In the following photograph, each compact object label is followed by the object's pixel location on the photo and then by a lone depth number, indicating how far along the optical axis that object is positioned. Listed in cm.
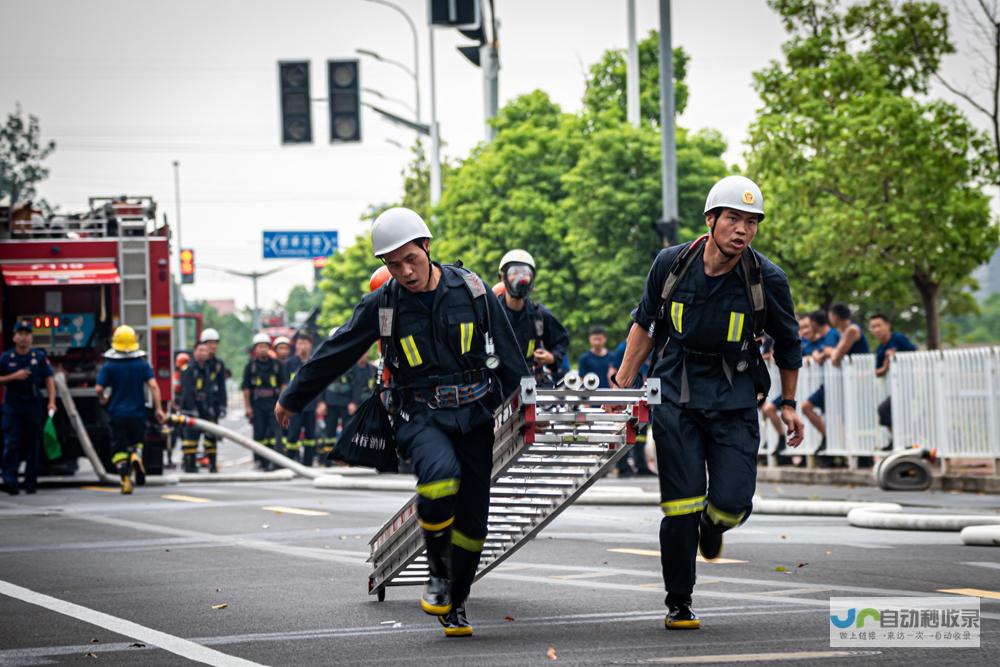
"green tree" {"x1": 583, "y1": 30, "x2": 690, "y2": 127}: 5709
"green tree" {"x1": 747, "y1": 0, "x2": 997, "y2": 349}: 3919
